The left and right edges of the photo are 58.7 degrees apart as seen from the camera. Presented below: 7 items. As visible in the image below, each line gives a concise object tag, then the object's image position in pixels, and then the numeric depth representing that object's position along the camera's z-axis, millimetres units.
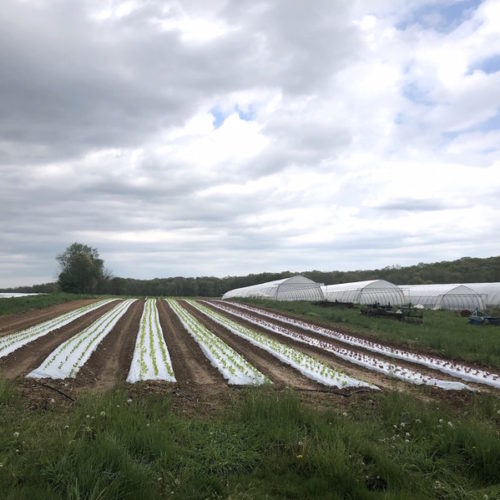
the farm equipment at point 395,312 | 24453
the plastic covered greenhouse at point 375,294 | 38594
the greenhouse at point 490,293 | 35312
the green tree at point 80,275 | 78125
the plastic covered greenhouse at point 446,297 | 35028
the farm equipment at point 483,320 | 23172
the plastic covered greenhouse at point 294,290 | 45141
